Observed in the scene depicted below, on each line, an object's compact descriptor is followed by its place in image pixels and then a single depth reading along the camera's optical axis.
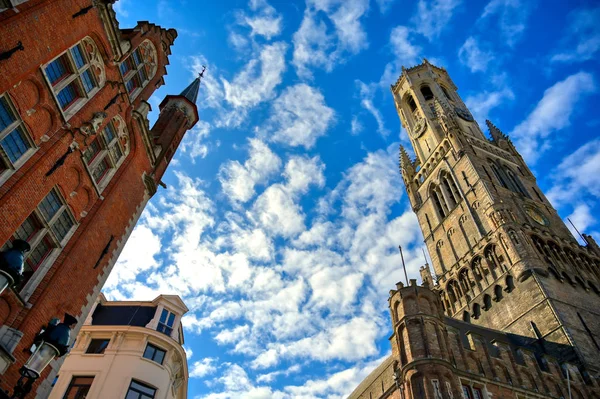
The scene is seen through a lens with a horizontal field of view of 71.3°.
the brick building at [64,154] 12.34
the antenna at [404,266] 23.74
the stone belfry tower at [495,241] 29.11
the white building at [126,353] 20.22
